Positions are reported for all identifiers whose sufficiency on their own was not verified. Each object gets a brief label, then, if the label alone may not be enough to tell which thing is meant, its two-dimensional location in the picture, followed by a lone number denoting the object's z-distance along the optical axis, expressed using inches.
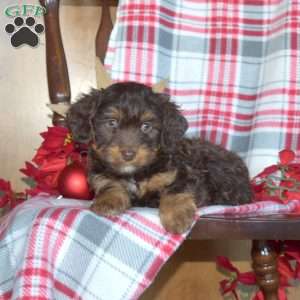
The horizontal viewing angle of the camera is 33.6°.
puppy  65.2
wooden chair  57.7
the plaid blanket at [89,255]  54.9
